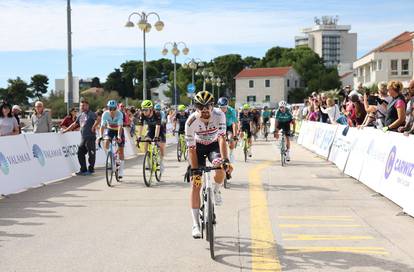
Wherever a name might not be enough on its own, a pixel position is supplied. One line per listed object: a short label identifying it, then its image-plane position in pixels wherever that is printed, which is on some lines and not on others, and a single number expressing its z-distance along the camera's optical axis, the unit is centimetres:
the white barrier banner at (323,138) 2006
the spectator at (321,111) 2487
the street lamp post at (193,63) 4351
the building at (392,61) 7444
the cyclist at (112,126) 1368
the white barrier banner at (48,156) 1368
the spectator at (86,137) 1562
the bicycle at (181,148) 2047
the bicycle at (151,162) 1309
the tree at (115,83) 15938
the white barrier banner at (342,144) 1519
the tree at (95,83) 18466
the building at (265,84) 12231
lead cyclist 716
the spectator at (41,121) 1627
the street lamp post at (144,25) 2714
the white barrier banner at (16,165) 1191
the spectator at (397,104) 1145
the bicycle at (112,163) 1328
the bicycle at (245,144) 1958
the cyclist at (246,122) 1969
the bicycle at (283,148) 1762
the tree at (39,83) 9131
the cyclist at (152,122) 1332
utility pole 2044
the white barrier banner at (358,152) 1307
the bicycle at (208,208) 647
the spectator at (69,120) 1767
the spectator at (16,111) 1601
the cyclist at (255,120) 2487
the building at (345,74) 14425
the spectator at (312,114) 2732
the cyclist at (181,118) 1961
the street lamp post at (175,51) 3819
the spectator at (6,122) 1373
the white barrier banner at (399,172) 933
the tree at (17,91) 7594
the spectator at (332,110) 2222
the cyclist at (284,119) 1795
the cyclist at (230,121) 1388
